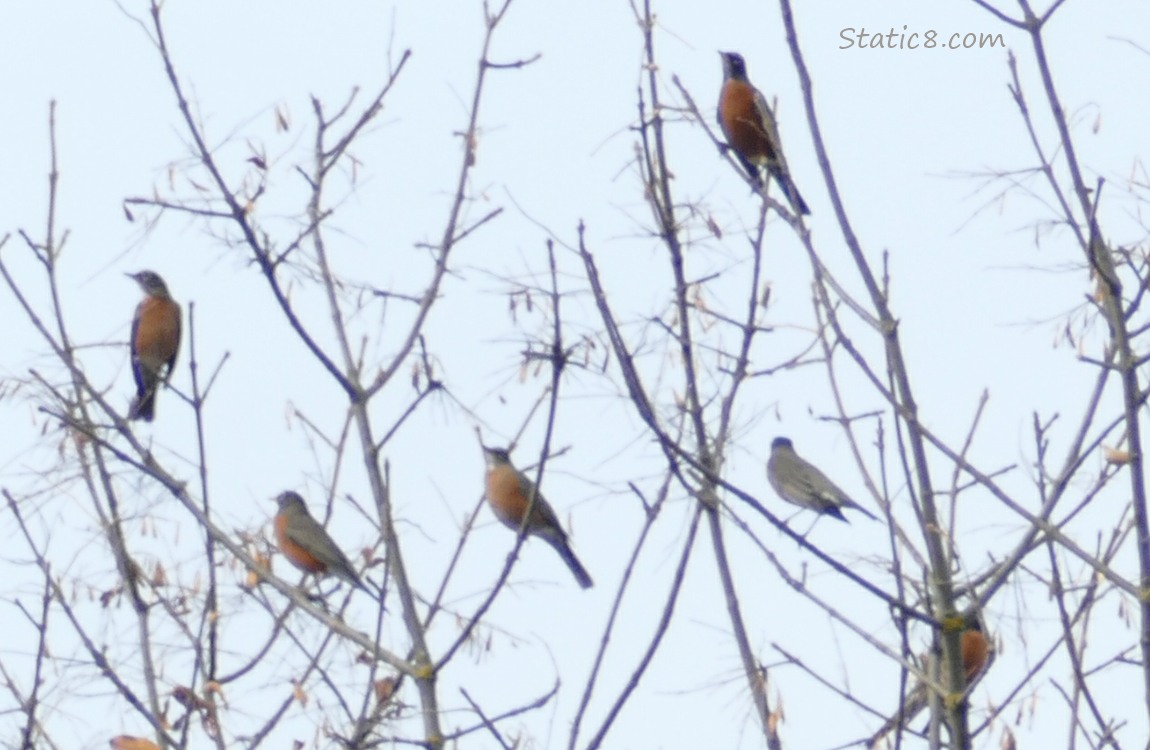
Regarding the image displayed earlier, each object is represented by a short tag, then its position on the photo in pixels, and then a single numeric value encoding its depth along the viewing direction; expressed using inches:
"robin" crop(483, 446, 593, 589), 538.0
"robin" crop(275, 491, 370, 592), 482.1
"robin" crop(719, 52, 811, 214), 542.3
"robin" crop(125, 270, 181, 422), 697.6
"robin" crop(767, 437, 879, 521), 650.8
